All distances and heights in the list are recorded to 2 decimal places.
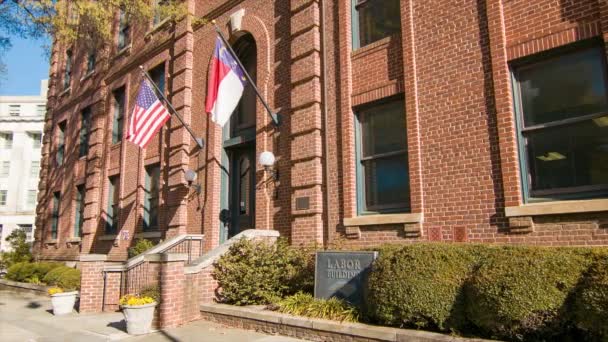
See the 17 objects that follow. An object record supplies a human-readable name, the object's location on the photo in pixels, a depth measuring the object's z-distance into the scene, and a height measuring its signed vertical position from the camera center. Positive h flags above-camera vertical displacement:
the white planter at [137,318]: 8.34 -1.42
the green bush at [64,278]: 12.79 -1.13
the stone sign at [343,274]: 7.61 -0.68
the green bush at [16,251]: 22.38 -0.62
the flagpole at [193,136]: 13.09 +2.76
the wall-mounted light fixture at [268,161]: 10.84 +1.65
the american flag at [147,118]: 12.97 +3.21
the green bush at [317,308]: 7.31 -1.20
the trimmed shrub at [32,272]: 16.92 -1.20
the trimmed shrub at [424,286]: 6.16 -0.73
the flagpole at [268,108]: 10.59 +2.89
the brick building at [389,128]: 6.98 +2.02
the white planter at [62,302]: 11.00 -1.48
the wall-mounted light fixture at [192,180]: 13.16 +1.55
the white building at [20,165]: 61.91 +9.73
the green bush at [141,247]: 13.79 -0.31
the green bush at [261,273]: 9.07 -0.75
